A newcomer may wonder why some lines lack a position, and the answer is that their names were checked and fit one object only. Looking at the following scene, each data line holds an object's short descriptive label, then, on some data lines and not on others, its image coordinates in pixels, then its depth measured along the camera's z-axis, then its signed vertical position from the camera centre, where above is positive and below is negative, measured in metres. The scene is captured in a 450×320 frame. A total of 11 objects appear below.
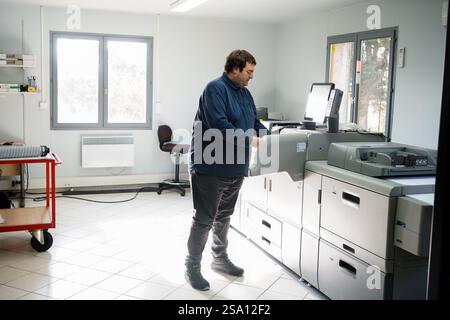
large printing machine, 2.62 -0.62
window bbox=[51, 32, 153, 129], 6.64 +0.37
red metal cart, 3.99 -1.00
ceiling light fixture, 5.68 +1.30
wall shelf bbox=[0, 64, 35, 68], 6.08 +0.50
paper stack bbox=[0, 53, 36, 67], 6.06 +0.58
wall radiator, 6.70 -0.63
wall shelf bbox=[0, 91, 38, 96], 6.23 +0.15
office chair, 6.71 -0.59
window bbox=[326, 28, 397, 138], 5.23 +0.48
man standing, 3.15 -0.23
